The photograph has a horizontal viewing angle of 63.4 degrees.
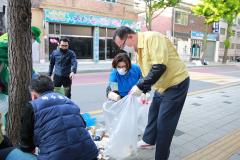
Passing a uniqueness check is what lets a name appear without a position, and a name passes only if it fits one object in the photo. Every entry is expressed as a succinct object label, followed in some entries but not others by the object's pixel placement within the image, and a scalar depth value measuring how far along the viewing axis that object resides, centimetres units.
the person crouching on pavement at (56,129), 146
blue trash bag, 302
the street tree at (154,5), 1540
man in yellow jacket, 197
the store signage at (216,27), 2676
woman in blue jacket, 279
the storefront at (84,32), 1346
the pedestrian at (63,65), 393
